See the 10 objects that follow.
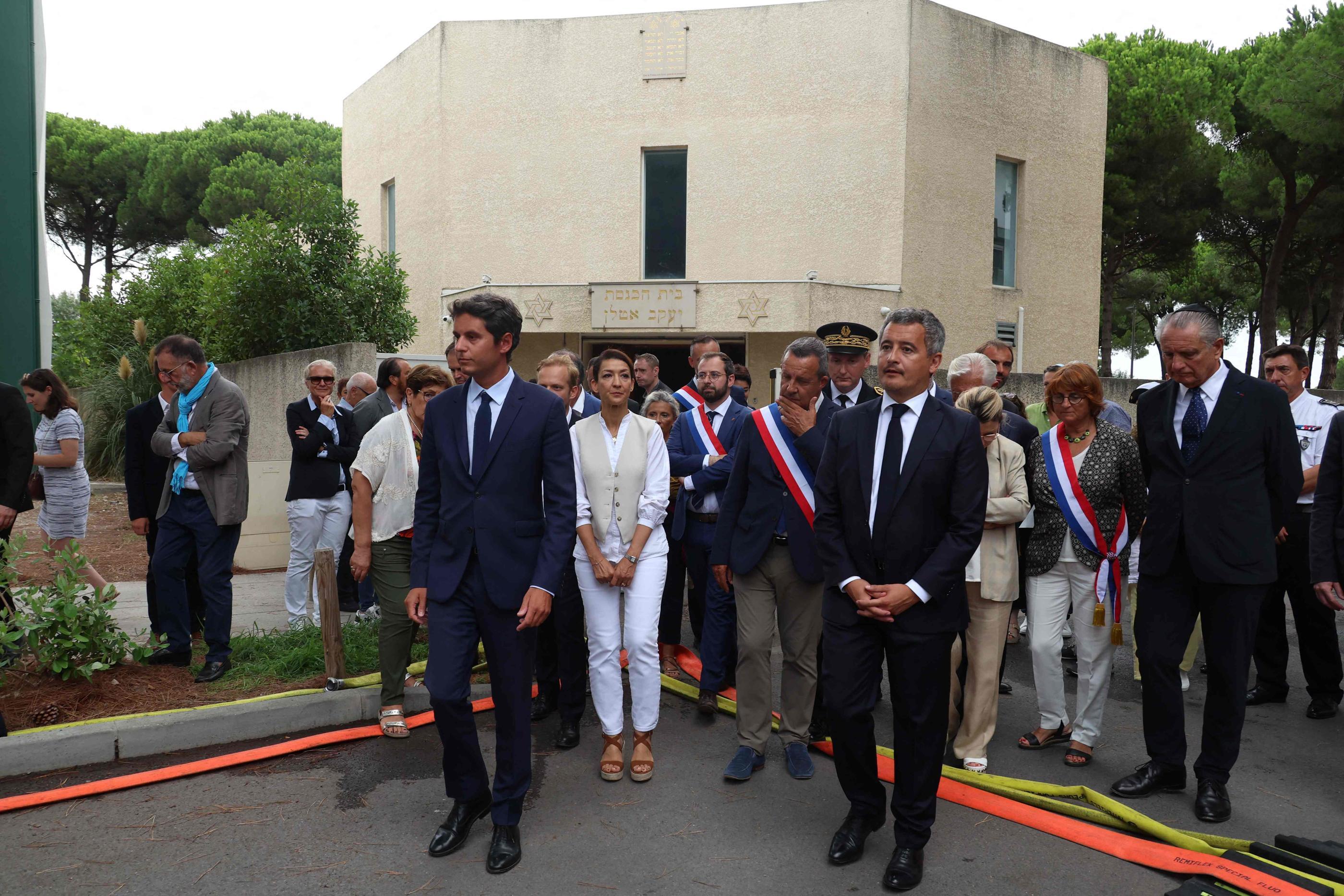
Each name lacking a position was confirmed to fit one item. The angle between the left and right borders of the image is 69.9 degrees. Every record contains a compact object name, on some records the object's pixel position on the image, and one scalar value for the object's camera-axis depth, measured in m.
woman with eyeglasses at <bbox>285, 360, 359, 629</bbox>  7.18
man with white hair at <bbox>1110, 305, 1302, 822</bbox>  4.37
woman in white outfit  4.84
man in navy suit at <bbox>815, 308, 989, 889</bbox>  3.75
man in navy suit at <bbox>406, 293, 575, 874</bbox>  3.94
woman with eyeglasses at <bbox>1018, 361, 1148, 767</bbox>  5.00
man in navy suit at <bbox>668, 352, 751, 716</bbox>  5.74
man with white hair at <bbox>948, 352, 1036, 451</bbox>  6.05
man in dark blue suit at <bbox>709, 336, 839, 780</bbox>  4.82
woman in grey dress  7.04
